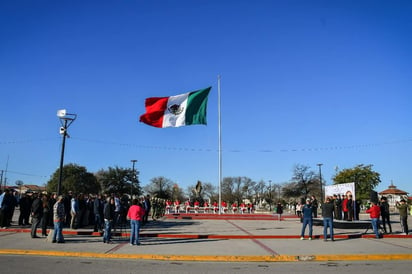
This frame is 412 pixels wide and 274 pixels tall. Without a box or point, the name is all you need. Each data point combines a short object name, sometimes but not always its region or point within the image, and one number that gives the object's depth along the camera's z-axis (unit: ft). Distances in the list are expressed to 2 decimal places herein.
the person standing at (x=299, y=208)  112.20
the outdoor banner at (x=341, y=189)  87.37
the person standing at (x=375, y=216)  50.08
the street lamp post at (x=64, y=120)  63.26
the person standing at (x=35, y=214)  44.09
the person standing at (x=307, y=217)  47.69
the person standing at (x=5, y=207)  54.39
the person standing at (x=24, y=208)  58.81
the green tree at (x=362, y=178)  194.29
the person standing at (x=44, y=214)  45.69
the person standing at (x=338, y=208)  82.16
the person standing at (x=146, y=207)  74.02
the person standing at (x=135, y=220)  41.42
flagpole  106.01
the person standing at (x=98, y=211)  51.60
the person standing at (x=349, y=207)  75.06
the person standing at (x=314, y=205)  88.25
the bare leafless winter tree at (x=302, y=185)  265.13
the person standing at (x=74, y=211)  54.54
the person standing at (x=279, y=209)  96.68
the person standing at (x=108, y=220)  42.24
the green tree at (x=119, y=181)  258.16
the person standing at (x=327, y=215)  46.68
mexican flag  76.59
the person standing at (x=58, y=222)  41.42
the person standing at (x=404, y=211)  54.34
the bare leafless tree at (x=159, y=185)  361.02
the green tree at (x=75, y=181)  253.44
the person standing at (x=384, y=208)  58.29
